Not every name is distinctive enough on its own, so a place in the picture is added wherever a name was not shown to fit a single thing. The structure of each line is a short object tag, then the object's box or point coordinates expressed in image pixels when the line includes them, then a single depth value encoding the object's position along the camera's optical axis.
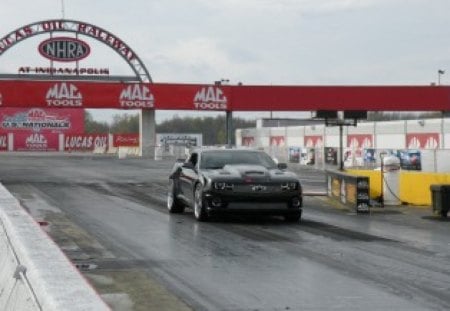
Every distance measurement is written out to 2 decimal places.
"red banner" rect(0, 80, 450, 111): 47.16
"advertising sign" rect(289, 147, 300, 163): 53.17
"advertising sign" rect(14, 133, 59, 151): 94.19
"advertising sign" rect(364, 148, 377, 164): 45.34
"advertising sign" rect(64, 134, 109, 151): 95.31
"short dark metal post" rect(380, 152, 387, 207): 20.03
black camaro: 14.52
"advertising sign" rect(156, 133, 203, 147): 90.68
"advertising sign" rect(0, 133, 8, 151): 93.31
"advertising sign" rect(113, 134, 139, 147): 93.24
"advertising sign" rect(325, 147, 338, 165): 46.97
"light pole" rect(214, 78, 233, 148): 41.39
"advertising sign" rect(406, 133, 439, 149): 53.91
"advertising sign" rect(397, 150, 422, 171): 38.53
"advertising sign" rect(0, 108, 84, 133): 97.12
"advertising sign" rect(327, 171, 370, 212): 17.94
